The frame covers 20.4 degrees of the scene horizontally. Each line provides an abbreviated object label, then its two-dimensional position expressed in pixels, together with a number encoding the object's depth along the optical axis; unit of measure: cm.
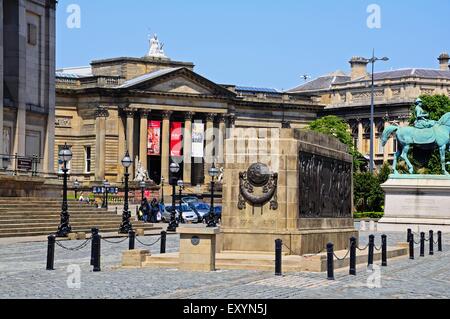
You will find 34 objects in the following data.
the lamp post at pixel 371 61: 10712
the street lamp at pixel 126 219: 5908
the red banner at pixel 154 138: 14062
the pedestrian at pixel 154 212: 8344
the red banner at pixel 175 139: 14238
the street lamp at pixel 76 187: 10911
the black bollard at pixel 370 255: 3657
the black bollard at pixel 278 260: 3142
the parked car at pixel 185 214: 8619
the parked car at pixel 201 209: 8688
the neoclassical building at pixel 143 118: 13925
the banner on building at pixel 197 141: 14012
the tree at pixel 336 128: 13138
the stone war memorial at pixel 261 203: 3394
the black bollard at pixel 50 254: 3309
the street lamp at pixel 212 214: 7339
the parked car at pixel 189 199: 10504
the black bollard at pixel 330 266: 3089
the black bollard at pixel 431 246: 4662
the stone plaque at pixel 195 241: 3206
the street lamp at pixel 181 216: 8181
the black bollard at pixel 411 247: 4310
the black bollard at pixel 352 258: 3284
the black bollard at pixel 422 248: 4484
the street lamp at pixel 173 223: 6838
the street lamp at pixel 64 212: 5244
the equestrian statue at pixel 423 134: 6962
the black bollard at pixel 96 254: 3241
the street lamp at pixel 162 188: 11800
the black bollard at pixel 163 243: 4025
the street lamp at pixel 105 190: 9184
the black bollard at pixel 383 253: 3775
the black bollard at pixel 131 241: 3964
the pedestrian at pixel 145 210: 8188
